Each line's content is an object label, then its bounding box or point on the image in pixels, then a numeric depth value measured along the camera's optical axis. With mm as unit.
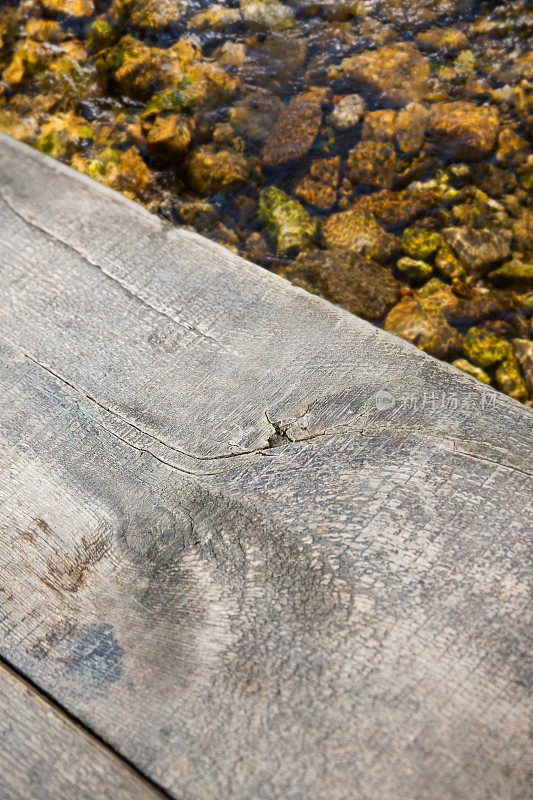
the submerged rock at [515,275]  2312
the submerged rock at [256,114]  2676
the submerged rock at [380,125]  2658
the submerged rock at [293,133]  2615
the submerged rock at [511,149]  2590
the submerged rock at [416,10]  2906
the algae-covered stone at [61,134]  2711
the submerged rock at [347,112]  2695
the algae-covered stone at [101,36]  2914
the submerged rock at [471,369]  2146
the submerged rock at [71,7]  2979
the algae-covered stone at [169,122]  2602
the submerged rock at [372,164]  2574
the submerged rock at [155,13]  2918
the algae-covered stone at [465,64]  2805
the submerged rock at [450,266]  2348
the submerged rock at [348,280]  2271
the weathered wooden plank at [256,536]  917
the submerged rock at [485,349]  2182
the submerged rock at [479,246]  2342
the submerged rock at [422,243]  2383
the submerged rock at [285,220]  2424
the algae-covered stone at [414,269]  2346
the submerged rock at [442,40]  2854
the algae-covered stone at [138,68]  2793
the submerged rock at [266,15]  2965
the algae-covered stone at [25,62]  2934
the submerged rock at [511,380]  2137
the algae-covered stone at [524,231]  2389
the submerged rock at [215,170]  2551
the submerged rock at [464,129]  2629
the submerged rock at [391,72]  2746
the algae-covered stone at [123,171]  2574
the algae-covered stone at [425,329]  2203
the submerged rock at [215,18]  2941
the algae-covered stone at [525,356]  2143
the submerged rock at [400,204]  2473
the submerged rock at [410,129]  2641
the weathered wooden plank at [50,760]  914
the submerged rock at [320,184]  2551
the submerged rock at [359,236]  2393
